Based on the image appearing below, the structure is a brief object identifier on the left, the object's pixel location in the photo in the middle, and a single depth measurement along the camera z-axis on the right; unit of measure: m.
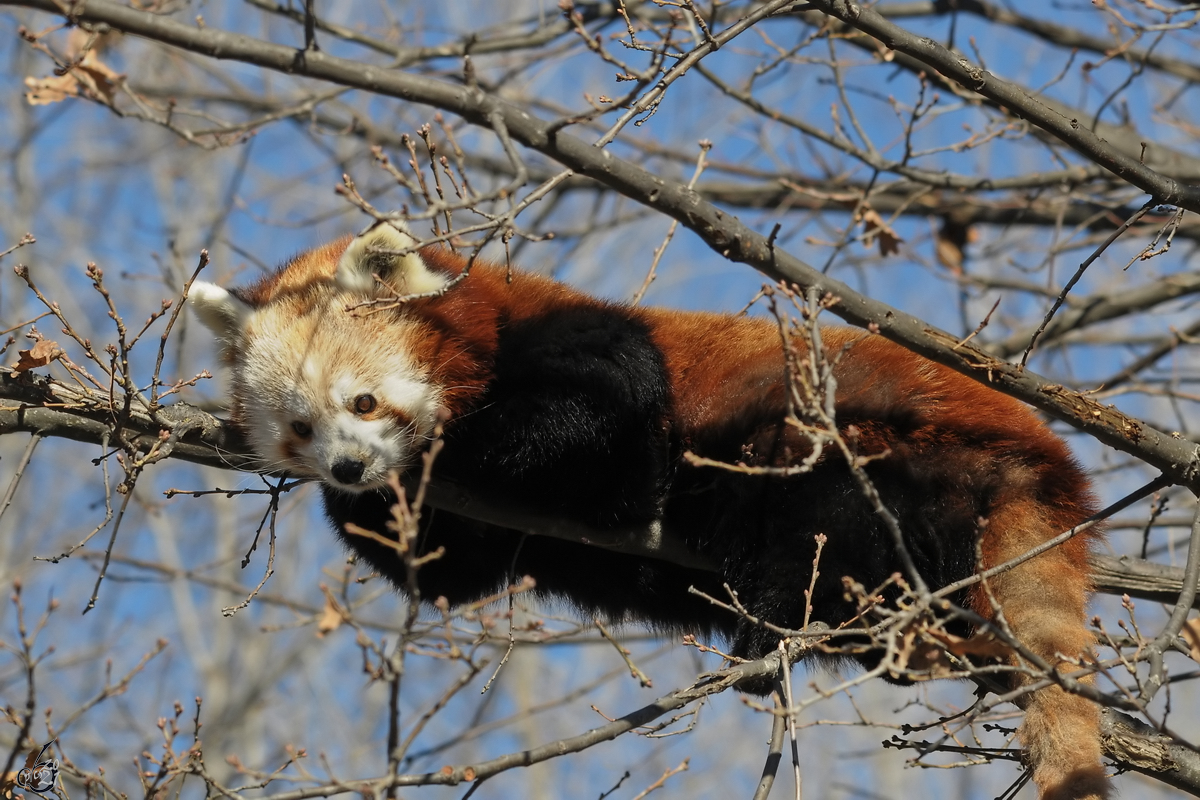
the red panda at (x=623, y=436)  8.00
